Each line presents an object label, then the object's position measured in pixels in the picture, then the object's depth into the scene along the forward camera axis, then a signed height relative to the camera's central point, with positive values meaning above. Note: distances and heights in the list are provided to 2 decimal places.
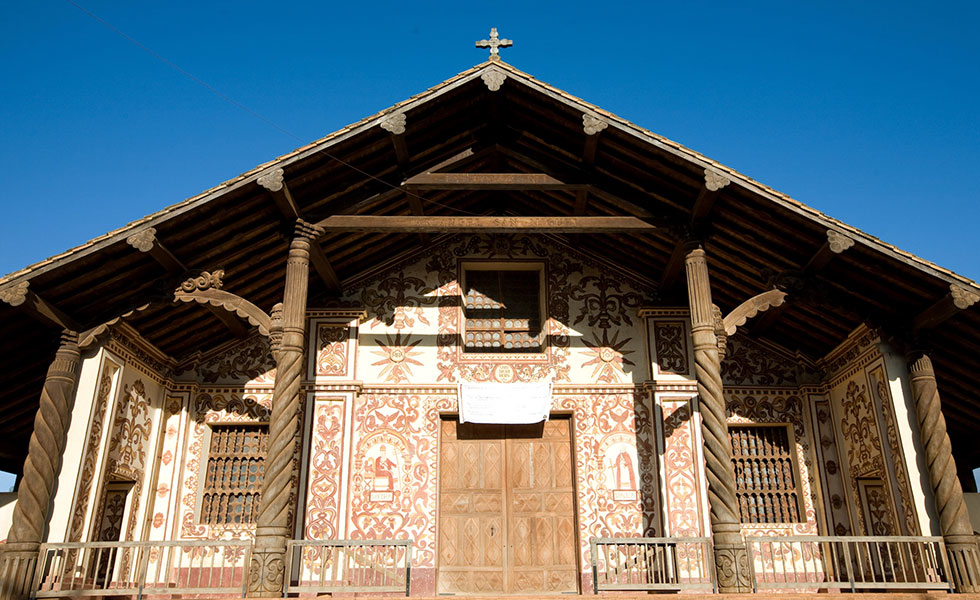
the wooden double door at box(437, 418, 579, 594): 11.48 +1.28
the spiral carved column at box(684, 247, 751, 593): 8.73 +1.82
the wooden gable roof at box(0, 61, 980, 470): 9.75 +4.73
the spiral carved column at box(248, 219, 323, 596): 8.60 +1.87
